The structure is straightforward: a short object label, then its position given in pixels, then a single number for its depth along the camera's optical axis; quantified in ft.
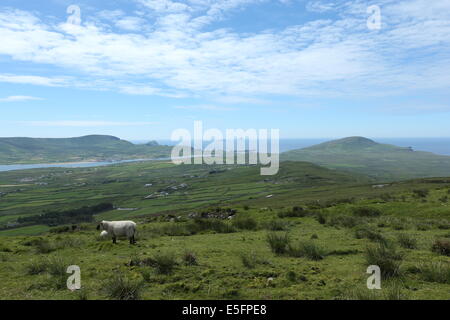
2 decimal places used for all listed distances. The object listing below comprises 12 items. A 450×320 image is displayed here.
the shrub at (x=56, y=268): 37.42
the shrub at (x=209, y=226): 75.99
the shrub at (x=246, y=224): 77.20
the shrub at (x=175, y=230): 73.67
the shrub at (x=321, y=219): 80.09
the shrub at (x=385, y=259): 34.71
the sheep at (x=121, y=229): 57.00
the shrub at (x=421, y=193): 112.72
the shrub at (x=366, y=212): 91.20
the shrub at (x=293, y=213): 96.24
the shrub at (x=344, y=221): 72.29
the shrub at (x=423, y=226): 64.28
